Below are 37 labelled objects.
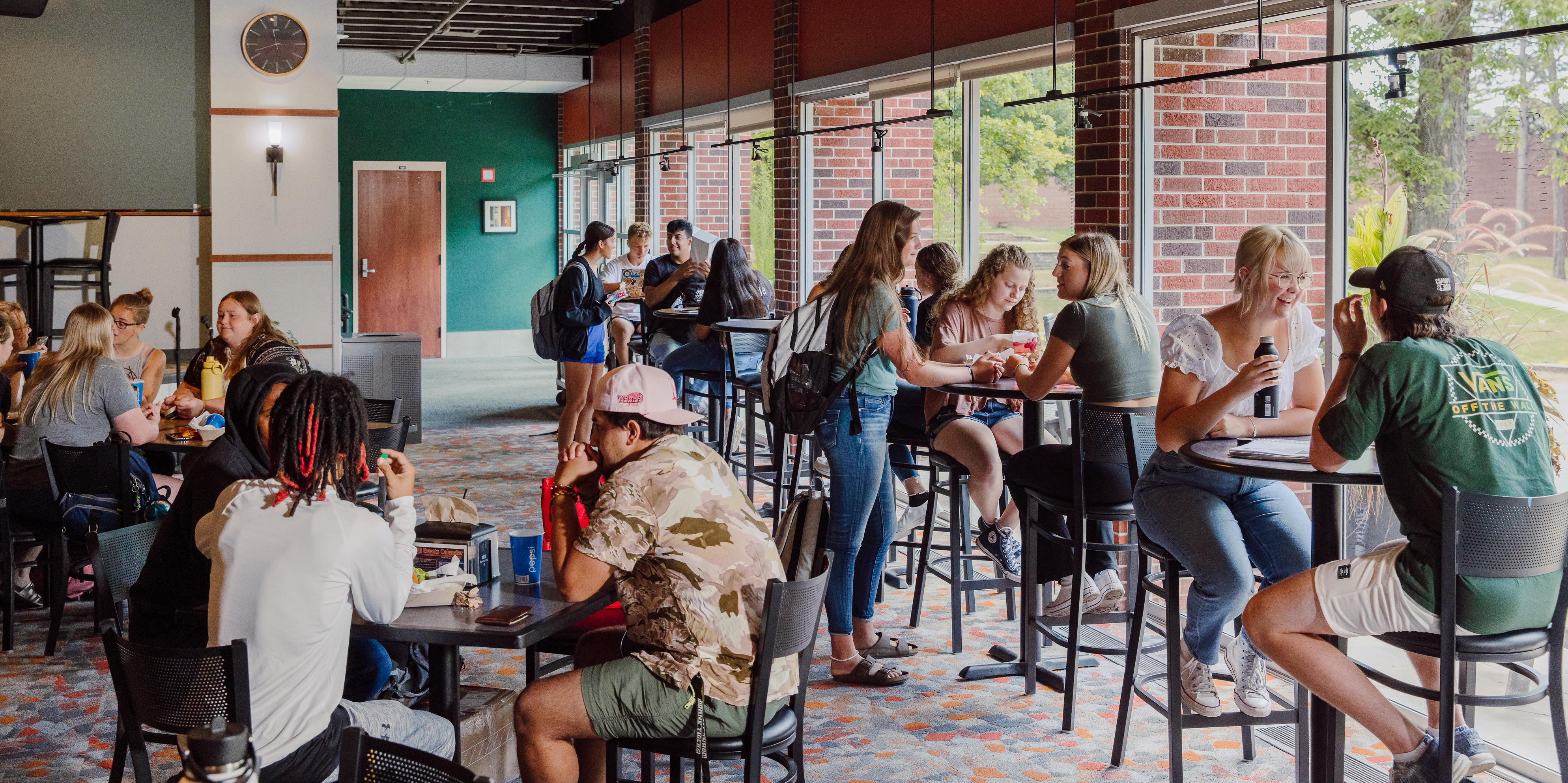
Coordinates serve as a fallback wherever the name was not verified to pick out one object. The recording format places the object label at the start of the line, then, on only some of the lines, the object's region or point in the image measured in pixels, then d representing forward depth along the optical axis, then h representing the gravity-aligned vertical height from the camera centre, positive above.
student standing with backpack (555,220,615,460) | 7.57 +0.10
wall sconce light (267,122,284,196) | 8.38 +1.30
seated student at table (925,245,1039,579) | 4.75 -0.26
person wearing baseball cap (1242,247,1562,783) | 2.50 -0.26
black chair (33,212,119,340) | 8.45 +0.43
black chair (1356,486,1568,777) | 2.41 -0.42
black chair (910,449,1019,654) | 4.46 -0.80
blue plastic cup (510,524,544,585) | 2.78 -0.48
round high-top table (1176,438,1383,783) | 2.70 -0.45
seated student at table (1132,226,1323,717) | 3.18 -0.40
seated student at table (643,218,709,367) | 8.17 +0.34
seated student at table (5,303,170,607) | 4.57 -0.26
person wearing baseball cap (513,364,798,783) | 2.47 -0.51
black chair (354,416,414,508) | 4.66 -0.37
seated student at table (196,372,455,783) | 2.25 -0.42
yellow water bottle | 4.98 -0.18
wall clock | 8.35 +1.92
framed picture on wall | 15.91 +1.48
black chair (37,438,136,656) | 4.41 -0.45
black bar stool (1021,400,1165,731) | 3.71 -0.51
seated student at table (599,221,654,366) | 9.42 +0.43
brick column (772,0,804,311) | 8.62 +1.16
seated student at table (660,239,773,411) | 7.17 +0.18
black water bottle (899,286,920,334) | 6.27 +0.17
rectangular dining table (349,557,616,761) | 2.47 -0.57
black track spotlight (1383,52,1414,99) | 3.59 +0.73
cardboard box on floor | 3.08 -0.97
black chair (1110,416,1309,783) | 3.19 -0.89
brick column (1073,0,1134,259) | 5.25 +0.84
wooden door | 15.45 +1.01
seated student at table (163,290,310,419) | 4.62 -0.01
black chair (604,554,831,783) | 2.40 -0.68
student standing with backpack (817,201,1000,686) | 3.99 -0.22
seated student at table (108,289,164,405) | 5.62 -0.04
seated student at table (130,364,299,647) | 2.72 -0.39
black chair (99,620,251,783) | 2.16 -0.60
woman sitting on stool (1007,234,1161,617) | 3.97 -0.06
